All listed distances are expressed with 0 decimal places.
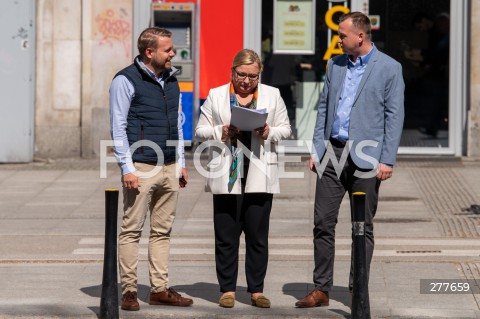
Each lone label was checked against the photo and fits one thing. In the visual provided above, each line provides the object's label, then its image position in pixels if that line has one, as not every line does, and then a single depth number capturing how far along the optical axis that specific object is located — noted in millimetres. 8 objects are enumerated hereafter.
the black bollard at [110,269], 14375
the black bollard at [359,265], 14086
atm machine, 30078
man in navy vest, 15102
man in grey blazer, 15125
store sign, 30953
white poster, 31094
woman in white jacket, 15219
